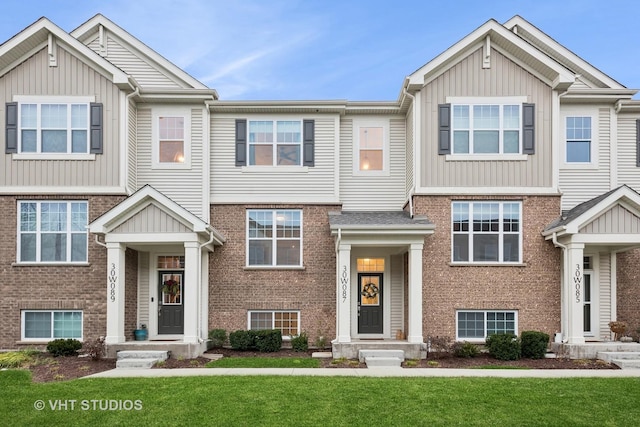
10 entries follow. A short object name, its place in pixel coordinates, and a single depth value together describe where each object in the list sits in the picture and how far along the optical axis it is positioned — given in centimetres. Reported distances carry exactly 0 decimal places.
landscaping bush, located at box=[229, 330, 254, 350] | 1509
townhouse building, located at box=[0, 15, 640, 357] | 1452
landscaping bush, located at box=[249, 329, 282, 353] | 1504
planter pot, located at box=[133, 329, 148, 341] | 1558
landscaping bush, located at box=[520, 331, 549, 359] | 1396
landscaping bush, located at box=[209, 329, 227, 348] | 1566
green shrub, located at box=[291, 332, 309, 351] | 1533
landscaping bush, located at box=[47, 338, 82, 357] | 1428
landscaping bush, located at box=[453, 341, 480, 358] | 1402
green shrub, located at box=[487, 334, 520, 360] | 1376
